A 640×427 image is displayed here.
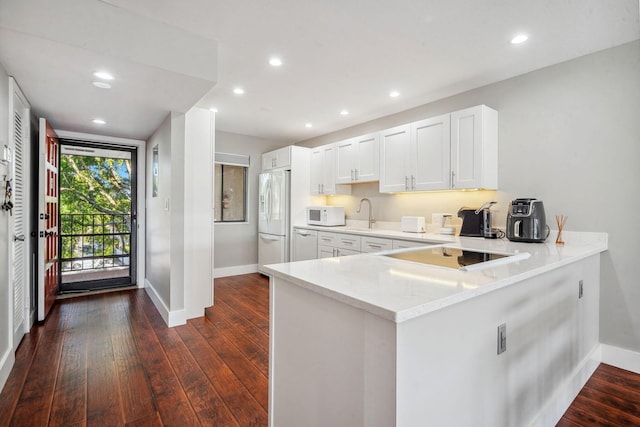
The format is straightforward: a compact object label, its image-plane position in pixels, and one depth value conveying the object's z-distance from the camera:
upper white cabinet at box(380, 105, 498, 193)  2.96
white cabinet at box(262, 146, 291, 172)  4.91
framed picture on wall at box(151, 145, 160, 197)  3.83
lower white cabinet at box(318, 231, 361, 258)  3.73
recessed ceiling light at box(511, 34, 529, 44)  2.26
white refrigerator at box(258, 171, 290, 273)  4.84
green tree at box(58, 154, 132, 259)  4.32
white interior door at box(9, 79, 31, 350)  2.39
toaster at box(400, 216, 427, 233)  3.54
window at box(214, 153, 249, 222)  5.23
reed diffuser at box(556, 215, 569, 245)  2.60
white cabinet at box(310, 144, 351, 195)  4.65
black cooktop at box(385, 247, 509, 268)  1.56
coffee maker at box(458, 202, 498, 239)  2.96
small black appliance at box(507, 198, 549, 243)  2.52
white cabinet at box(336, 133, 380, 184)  3.99
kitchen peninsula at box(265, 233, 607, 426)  0.95
